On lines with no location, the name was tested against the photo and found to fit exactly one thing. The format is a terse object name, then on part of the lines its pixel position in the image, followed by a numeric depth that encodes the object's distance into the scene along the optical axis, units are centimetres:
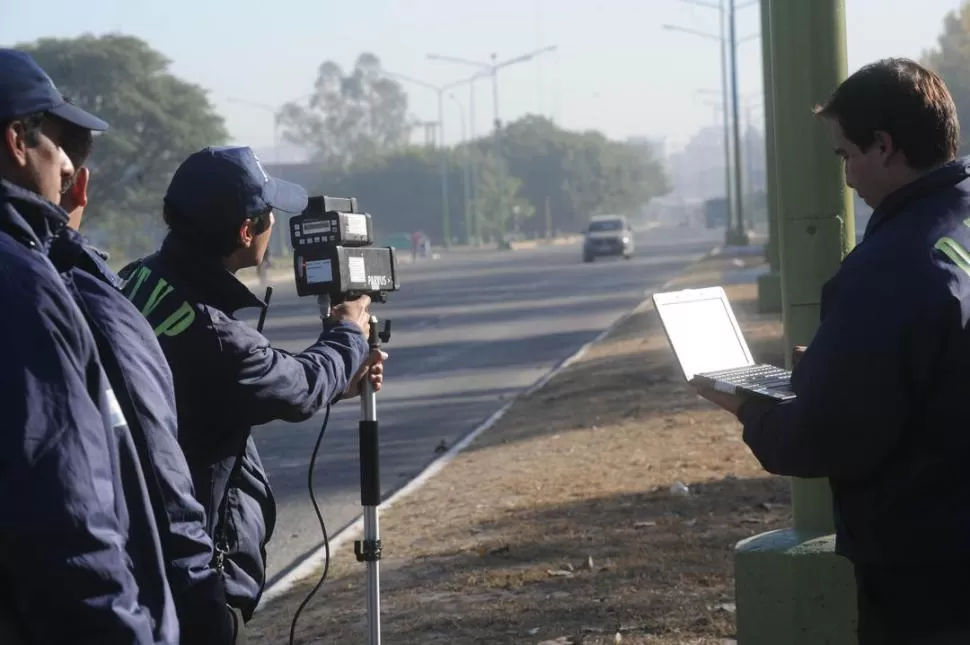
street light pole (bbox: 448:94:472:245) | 9444
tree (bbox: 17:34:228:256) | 6888
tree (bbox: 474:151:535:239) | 11369
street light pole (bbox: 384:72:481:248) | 9244
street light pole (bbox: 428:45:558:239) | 7388
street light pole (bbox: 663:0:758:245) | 4541
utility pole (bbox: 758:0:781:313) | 2275
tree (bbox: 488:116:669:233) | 13738
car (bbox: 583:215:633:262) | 5731
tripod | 472
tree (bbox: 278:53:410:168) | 16538
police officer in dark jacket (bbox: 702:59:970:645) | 299
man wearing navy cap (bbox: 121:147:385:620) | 355
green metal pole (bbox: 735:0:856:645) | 500
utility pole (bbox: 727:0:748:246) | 4534
